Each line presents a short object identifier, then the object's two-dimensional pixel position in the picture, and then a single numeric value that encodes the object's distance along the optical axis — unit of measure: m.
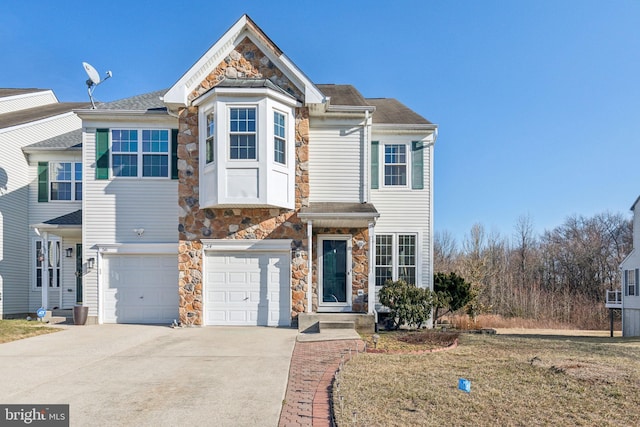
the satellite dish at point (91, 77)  15.33
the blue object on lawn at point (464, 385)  5.30
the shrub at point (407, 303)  12.17
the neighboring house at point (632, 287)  20.67
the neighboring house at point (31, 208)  15.25
